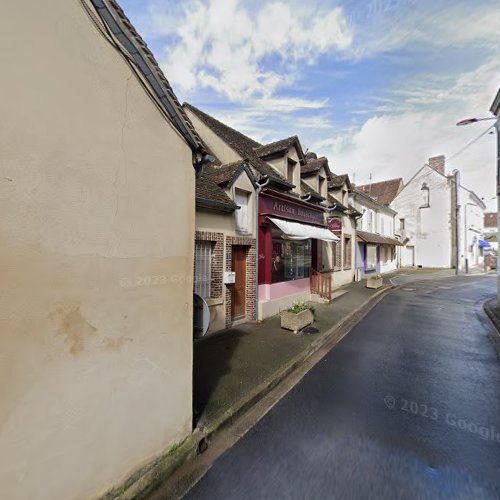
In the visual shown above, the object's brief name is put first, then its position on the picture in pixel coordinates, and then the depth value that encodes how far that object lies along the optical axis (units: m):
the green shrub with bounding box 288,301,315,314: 7.76
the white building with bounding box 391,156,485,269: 26.61
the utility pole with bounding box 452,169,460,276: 25.39
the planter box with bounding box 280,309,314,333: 7.48
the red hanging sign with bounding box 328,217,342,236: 14.20
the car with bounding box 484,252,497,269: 27.38
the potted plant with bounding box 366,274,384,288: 15.27
